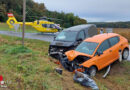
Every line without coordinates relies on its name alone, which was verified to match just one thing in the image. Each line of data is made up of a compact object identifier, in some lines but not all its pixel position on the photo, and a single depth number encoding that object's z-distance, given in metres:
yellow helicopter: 22.72
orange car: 6.13
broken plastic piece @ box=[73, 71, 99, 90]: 4.58
